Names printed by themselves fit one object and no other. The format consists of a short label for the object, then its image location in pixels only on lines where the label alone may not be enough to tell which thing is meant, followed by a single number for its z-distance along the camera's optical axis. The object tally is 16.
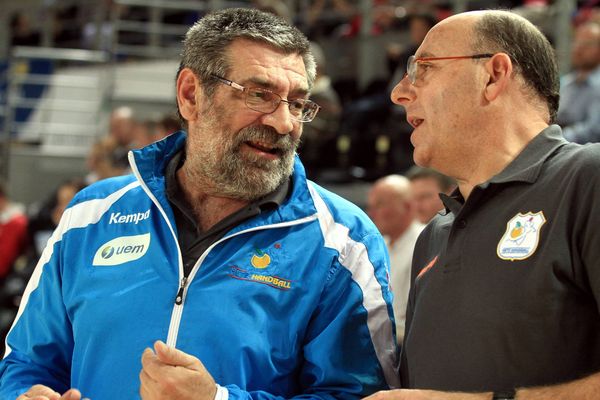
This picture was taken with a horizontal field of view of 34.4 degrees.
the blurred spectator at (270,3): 8.64
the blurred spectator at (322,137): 8.04
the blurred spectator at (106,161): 7.49
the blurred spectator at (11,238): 8.48
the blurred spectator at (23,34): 14.70
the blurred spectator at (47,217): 7.39
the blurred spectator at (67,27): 14.25
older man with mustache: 2.57
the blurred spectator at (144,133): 7.55
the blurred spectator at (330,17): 10.31
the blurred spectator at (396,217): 5.27
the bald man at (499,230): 2.14
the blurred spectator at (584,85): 6.09
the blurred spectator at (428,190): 5.65
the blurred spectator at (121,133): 7.96
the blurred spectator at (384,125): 7.60
